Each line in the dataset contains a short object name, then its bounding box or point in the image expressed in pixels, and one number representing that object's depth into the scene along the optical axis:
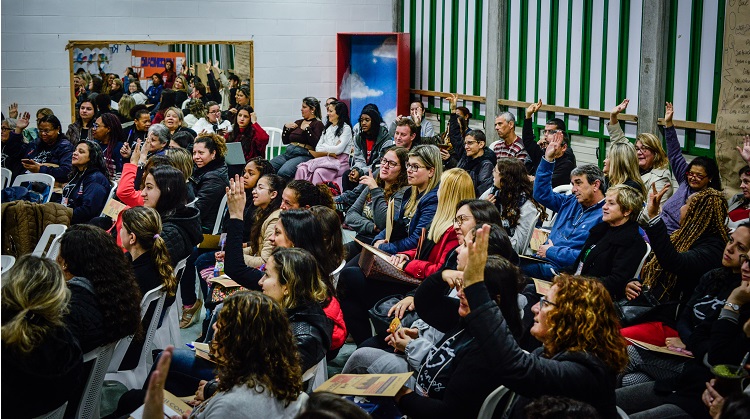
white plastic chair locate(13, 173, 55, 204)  6.54
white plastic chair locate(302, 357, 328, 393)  3.07
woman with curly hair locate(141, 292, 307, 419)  2.55
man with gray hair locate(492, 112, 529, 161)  7.52
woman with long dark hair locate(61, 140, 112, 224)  5.98
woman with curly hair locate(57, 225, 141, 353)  3.15
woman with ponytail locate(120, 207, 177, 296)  3.90
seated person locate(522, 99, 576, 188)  6.77
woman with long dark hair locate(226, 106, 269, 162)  8.97
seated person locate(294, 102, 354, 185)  8.36
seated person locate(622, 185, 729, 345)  3.78
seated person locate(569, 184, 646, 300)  4.12
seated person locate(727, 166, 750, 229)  4.88
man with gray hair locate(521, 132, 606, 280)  4.83
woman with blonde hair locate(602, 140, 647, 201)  5.53
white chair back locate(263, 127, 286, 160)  11.27
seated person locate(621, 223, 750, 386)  3.32
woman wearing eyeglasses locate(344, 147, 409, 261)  5.59
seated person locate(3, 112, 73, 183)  7.39
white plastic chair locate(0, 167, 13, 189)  6.92
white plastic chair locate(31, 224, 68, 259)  4.96
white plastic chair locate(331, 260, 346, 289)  4.21
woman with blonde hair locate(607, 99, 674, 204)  6.01
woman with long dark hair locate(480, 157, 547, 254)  5.21
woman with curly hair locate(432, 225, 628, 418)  2.39
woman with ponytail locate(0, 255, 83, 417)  2.71
